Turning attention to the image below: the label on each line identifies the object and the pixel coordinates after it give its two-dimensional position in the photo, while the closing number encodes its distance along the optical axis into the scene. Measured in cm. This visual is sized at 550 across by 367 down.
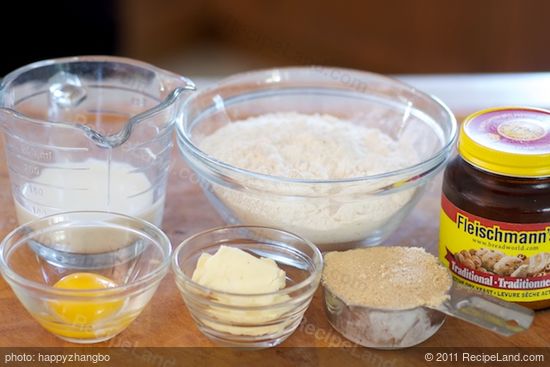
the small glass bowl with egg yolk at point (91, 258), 68
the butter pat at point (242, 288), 67
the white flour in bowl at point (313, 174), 73
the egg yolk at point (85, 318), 67
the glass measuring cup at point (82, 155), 73
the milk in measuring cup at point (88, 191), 74
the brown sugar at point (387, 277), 67
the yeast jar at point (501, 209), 68
